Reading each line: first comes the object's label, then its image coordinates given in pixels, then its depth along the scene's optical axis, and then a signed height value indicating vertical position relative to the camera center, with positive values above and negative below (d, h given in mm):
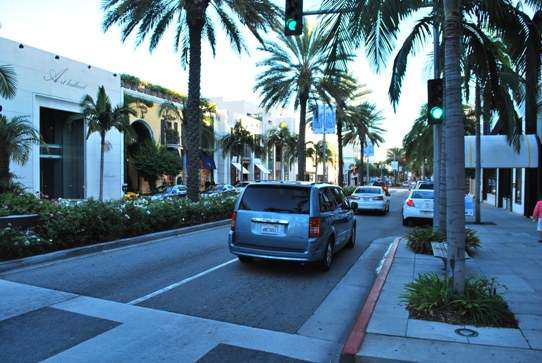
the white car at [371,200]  23531 -1152
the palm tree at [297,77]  26016 +5554
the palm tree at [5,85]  15383 +2950
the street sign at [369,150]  53188 +3014
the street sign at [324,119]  29422 +3590
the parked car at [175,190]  29422 -914
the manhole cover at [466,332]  5324 -1766
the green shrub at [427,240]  10867 -1473
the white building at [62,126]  29500 +3619
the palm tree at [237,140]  46094 +3544
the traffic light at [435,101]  8680 +1395
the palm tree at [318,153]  71300 +3847
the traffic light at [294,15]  9414 +3196
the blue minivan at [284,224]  8391 -852
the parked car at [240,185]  34219 -645
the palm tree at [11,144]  18422 +1249
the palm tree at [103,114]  29172 +3799
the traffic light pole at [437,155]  11461 +547
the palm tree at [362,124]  39219 +4718
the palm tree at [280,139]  60562 +4831
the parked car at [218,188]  33219 -857
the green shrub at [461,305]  5742 -1617
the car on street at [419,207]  18172 -1145
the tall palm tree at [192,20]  16844 +5873
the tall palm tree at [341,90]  26094 +4907
